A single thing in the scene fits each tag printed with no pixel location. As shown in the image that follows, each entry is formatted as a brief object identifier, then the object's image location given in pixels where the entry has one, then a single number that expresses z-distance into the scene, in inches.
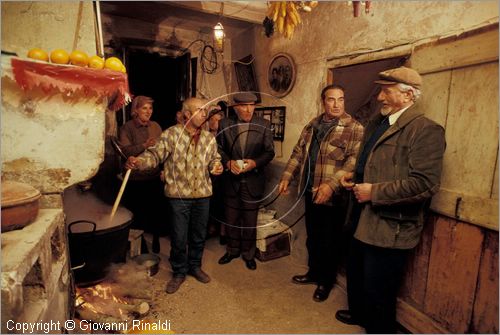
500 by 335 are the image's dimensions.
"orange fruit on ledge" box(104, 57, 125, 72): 94.2
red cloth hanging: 81.0
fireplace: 75.0
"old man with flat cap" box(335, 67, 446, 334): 84.7
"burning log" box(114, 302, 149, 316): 111.1
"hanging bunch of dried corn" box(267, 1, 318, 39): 104.7
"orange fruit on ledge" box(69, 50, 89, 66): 88.8
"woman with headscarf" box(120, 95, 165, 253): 162.6
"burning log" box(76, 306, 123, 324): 102.3
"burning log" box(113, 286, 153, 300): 120.0
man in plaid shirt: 121.9
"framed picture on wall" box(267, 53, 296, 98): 166.7
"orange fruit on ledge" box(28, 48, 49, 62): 84.2
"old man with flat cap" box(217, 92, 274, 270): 146.3
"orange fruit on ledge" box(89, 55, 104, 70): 91.4
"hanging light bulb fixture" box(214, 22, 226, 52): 179.5
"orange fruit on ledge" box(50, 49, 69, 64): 86.4
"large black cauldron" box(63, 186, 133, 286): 107.2
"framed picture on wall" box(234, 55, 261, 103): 200.5
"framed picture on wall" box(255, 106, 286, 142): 175.2
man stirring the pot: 124.5
